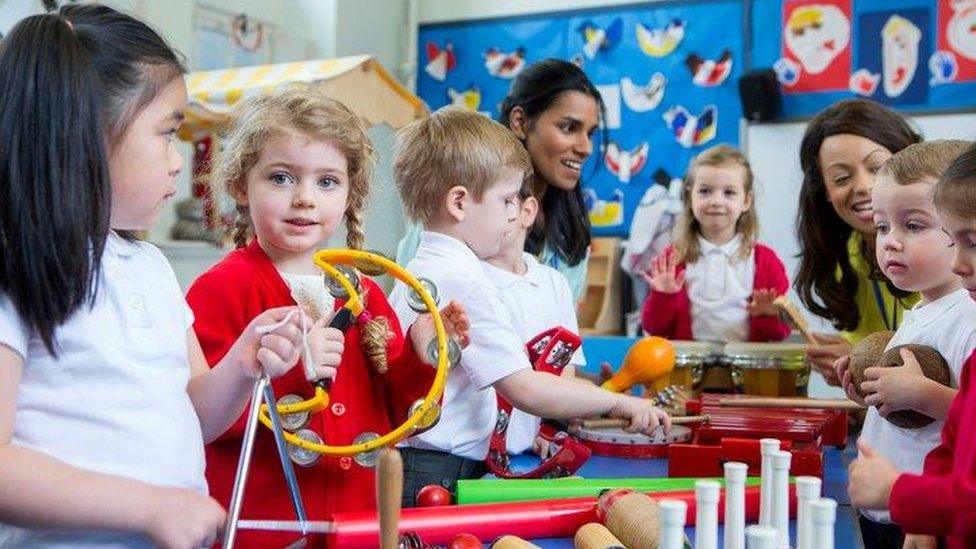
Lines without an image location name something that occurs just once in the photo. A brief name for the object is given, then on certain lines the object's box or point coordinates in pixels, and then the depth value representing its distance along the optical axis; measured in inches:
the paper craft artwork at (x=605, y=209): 210.8
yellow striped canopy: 166.2
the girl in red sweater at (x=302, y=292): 53.6
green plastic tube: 51.8
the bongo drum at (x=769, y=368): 90.7
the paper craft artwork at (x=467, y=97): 228.8
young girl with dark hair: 37.7
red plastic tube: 43.8
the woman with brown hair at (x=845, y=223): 84.6
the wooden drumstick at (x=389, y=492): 32.6
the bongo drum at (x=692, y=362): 91.9
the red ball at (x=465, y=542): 41.2
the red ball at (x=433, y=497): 50.7
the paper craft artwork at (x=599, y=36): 212.5
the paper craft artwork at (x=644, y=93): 208.4
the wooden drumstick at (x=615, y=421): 67.6
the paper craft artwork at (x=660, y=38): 205.8
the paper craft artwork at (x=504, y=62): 223.8
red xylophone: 60.7
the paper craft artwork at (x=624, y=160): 209.6
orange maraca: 80.9
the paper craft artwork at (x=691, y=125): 202.2
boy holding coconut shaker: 54.4
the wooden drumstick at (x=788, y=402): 73.3
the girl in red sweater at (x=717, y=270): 119.2
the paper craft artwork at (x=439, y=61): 232.7
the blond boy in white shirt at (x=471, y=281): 63.7
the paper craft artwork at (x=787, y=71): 194.5
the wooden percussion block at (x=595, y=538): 41.3
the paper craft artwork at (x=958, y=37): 180.1
